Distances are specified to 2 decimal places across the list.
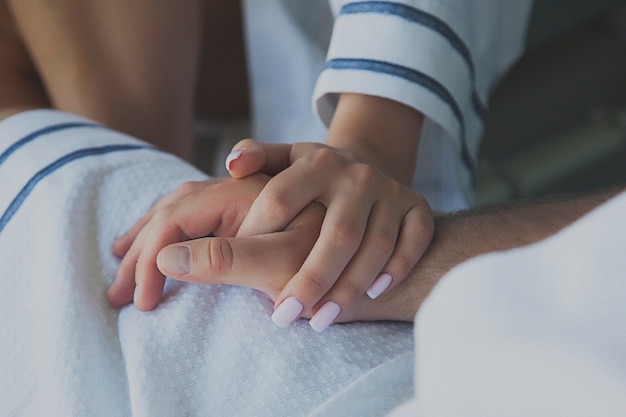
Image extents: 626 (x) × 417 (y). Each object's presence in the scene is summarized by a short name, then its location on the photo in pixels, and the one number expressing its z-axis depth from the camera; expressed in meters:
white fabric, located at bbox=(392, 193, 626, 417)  0.53
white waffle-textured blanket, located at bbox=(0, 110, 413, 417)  0.65
